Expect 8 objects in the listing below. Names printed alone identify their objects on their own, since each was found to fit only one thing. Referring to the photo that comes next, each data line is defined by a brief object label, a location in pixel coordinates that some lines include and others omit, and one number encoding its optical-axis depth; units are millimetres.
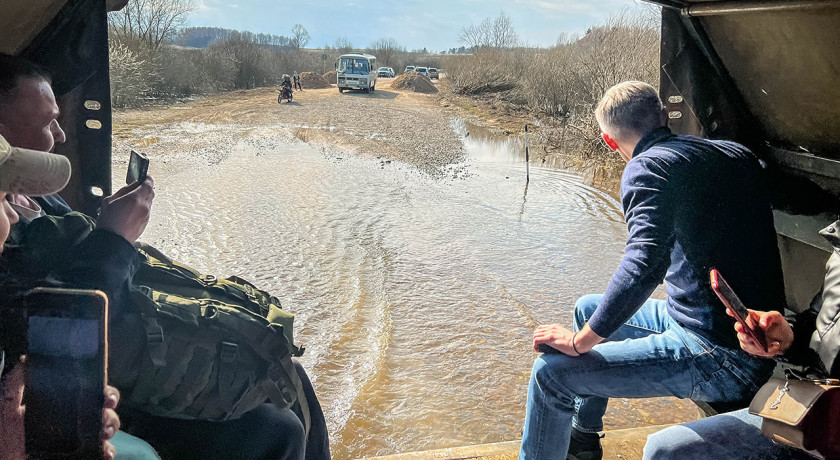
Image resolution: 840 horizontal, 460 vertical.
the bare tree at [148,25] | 27088
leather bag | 1651
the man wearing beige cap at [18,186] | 1047
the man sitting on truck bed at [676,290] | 2061
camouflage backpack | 1670
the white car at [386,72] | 61938
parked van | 34000
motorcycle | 24689
